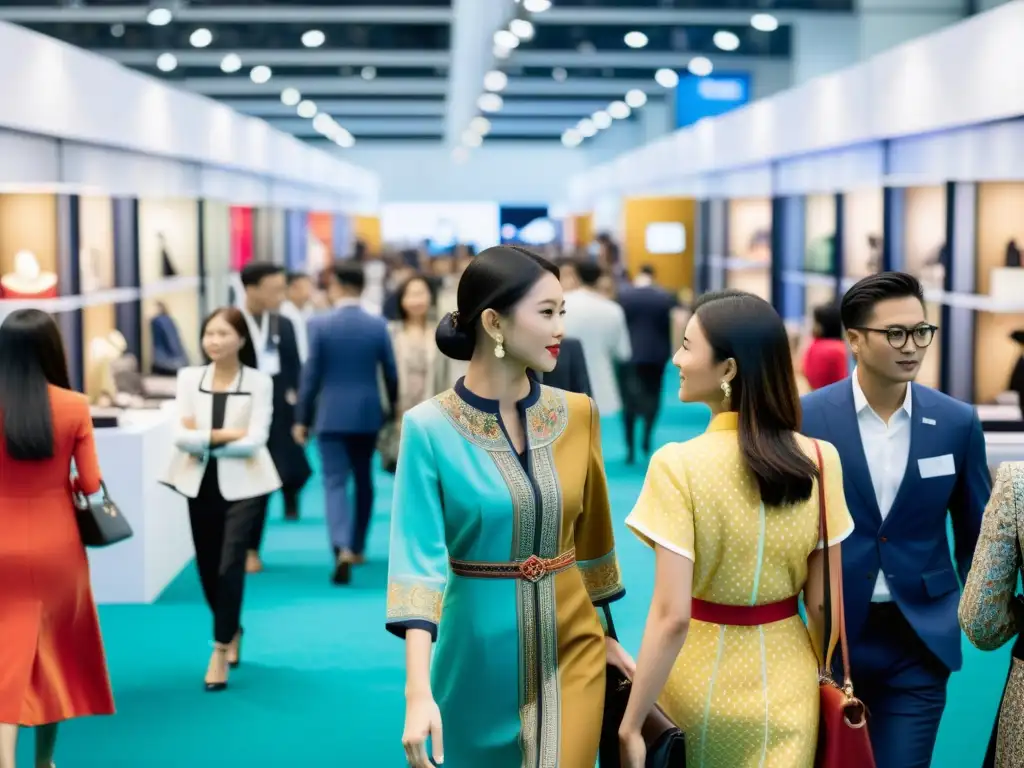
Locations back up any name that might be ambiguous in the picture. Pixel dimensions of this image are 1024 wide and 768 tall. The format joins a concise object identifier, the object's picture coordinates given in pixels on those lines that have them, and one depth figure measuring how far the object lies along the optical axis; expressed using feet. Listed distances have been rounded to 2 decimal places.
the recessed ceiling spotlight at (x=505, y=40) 54.04
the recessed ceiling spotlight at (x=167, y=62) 82.38
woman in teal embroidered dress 9.29
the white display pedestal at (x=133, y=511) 24.99
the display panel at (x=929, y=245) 28.78
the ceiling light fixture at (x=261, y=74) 90.17
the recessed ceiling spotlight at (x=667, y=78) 90.14
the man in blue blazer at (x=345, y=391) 26.00
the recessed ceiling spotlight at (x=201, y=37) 72.49
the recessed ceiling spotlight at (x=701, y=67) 83.15
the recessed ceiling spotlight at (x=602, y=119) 121.65
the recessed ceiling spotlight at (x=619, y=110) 114.42
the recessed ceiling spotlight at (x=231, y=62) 79.78
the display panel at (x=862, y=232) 32.99
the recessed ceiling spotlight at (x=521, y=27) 50.20
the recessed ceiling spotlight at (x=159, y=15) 62.49
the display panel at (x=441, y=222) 155.94
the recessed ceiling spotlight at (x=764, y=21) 66.01
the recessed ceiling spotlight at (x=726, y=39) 77.71
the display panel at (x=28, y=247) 26.76
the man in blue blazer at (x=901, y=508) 11.25
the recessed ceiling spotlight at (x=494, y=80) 66.85
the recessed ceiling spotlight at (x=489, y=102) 87.84
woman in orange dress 14.94
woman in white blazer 20.22
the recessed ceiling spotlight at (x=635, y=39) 77.00
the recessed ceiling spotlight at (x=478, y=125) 100.10
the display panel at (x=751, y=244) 52.41
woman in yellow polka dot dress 9.21
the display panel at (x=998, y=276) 26.73
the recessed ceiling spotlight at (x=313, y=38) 77.30
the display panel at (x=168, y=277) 35.63
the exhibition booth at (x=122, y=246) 25.68
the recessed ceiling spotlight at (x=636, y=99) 105.70
